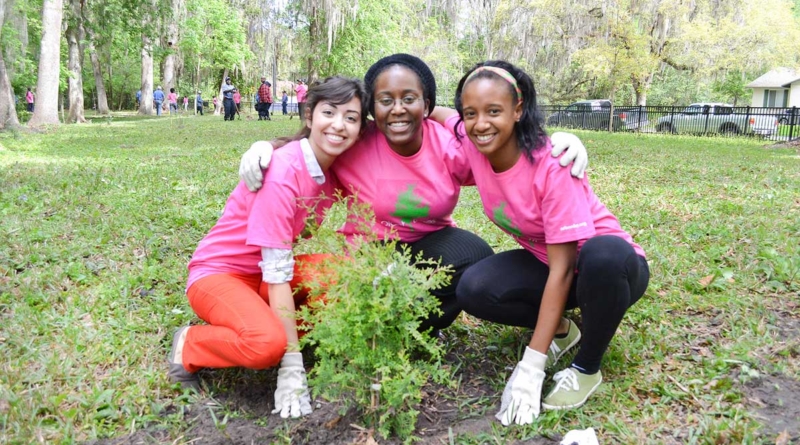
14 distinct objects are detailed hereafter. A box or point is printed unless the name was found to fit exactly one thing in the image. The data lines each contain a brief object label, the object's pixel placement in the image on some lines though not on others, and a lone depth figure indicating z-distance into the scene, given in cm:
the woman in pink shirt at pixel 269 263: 264
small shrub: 224
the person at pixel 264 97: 2272
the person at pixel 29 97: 3458
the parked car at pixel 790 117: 1812
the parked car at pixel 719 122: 1909
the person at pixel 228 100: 2297
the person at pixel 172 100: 3138
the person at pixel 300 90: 2246
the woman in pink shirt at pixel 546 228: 253
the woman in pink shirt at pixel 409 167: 281
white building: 3528
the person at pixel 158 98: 3309
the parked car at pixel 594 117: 2205
